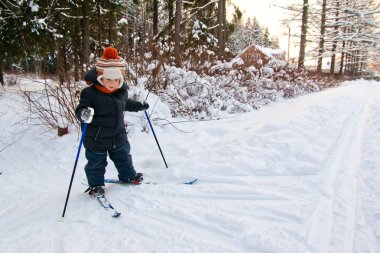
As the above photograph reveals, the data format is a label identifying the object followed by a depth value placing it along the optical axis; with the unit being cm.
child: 319
